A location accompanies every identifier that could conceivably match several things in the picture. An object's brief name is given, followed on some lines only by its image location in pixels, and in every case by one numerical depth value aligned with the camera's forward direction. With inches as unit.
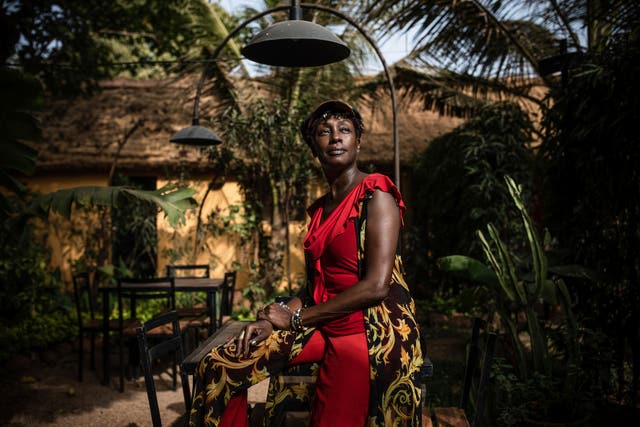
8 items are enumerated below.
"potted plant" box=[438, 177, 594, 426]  139.0
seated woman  67.0
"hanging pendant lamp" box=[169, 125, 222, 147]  210.5
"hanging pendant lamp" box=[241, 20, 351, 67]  110.1
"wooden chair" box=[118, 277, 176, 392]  200.8
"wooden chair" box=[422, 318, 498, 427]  88.9
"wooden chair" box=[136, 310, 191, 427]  91.9
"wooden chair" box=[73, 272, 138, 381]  211.8
